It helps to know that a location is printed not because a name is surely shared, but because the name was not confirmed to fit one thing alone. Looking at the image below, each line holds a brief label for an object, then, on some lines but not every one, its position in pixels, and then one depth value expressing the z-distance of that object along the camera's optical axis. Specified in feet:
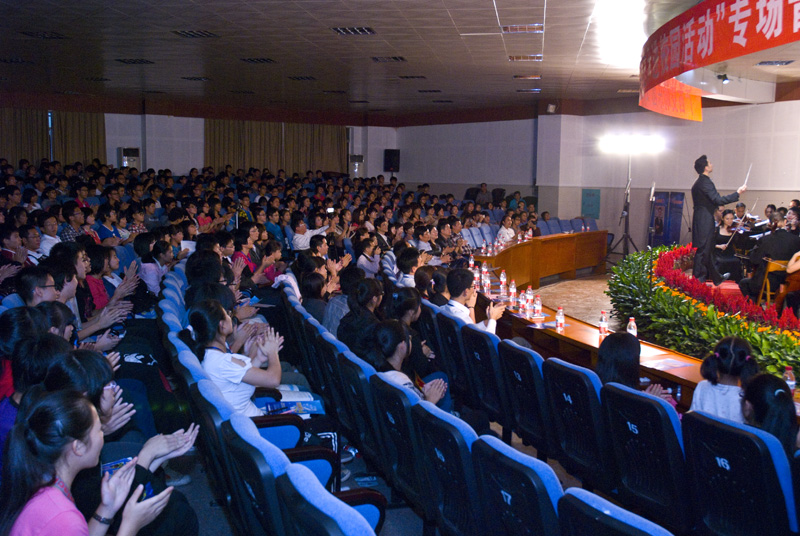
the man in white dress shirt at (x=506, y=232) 36.70
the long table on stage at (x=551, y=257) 33.42
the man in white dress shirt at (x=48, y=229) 21.06
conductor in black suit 30.66
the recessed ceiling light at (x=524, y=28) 25.00
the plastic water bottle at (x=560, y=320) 16.62
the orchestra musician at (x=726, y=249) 31.19
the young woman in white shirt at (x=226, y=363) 10.47
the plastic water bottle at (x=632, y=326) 15.75
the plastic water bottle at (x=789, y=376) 11.79
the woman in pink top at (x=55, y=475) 5.69
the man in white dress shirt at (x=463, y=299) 15.65
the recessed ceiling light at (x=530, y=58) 31.37
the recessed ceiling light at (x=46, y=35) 28.44
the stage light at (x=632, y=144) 46.83
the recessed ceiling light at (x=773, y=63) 32.24
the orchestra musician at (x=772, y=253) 25.41
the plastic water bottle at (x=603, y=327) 15.79
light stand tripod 46.47
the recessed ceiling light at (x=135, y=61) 35.19
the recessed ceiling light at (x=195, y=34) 27.71
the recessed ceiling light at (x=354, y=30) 26.37
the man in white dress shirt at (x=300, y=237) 29.60
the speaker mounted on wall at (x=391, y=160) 66.33
